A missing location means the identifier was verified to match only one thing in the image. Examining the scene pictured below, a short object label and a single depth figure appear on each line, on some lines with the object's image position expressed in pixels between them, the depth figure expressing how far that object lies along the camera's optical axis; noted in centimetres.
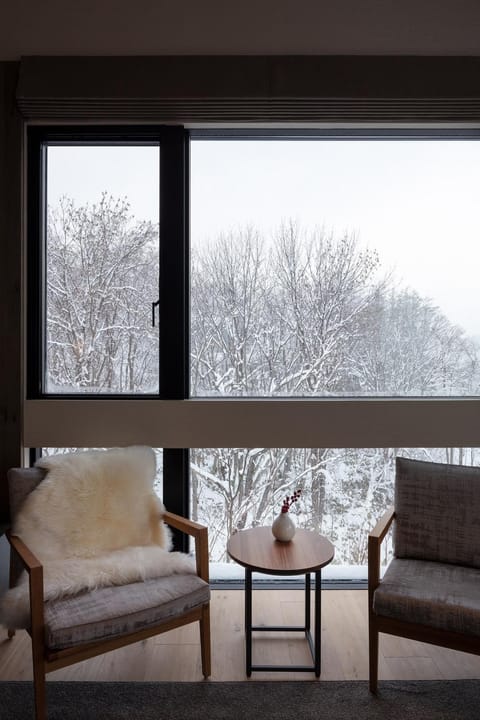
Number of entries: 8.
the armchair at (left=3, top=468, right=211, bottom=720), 172
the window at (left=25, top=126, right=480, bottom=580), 270
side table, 201
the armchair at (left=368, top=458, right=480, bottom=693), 182
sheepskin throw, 195
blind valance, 252
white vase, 223
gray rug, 184
